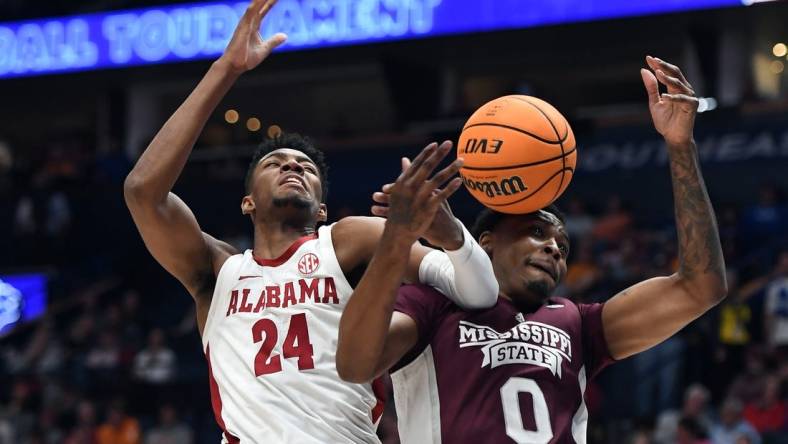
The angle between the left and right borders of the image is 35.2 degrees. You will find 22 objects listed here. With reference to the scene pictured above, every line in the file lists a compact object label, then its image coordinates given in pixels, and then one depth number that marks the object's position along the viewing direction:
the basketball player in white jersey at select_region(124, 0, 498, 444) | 4.70
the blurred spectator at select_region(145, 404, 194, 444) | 13.02
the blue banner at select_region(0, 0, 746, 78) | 15.59
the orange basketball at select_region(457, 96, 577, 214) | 4.65
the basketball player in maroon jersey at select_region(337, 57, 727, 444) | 4.51
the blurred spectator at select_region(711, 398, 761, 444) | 10.32
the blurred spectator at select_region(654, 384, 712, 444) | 10.68
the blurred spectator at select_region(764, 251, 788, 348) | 11.78
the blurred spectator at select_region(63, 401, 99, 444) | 13.70
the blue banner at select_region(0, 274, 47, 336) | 18.56
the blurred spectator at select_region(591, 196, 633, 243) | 14.39
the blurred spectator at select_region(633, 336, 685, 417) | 11.70
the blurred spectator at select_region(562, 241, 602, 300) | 12.61
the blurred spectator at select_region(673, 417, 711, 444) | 10.31
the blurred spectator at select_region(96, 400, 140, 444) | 13.49
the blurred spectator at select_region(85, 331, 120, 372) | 14.96
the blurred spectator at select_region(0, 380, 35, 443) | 14.44
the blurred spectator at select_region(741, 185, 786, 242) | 13.91
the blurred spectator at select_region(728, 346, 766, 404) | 11.12
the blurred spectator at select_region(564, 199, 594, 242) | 14.67
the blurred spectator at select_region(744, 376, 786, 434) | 10.69
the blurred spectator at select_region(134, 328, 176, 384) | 14.28
